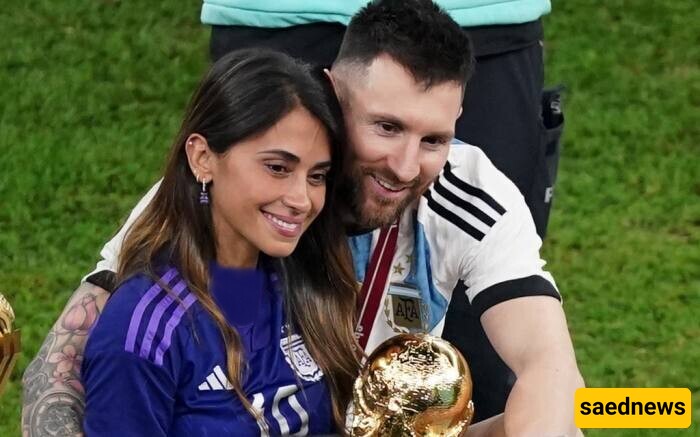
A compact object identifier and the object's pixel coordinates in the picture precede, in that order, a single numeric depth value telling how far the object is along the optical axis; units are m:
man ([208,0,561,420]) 7.79
